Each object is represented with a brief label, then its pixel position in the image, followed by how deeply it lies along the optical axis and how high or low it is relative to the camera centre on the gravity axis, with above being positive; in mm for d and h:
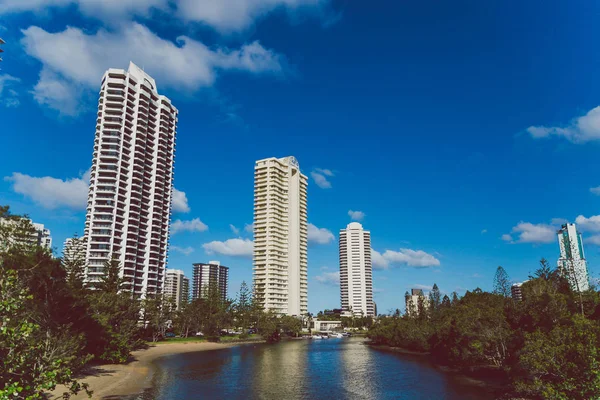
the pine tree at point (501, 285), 105625 +3163
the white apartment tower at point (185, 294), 146200 +3057
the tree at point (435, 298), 156375 +88
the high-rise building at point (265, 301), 196750 +3
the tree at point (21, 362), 15102 -2206
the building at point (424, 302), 162125 -1476
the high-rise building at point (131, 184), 137750 +42746
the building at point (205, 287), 154938 +5558
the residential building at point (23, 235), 43353 +8326
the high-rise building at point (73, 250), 97188 +12893
